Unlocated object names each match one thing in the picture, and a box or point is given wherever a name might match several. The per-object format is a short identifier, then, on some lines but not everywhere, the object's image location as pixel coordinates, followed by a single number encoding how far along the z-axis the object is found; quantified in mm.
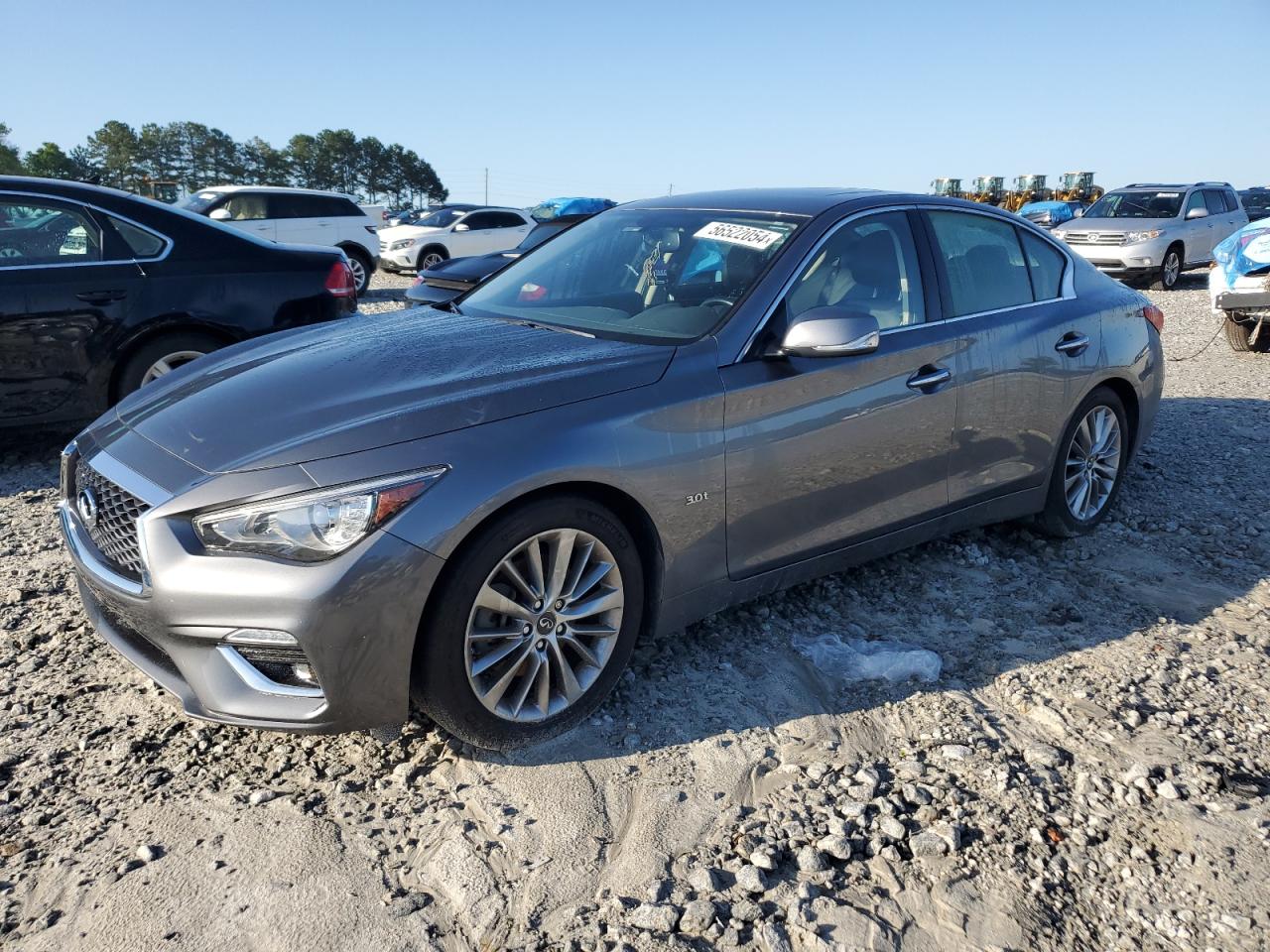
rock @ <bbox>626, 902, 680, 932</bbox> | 2273
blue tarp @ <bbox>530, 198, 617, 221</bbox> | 24672
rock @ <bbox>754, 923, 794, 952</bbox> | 2225
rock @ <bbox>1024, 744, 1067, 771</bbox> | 2957
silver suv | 16609
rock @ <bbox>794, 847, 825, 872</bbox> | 2479
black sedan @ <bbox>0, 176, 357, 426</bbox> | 5242
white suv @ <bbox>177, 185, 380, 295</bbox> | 16125
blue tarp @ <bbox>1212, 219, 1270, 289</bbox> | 9469
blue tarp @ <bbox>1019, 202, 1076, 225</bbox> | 29750
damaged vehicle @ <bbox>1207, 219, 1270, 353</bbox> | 9328
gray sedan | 2568
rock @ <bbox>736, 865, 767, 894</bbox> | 2393
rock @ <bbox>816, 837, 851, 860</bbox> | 2521
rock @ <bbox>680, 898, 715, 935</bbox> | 2271
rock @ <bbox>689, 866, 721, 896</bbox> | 2391
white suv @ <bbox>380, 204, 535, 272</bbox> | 19938
